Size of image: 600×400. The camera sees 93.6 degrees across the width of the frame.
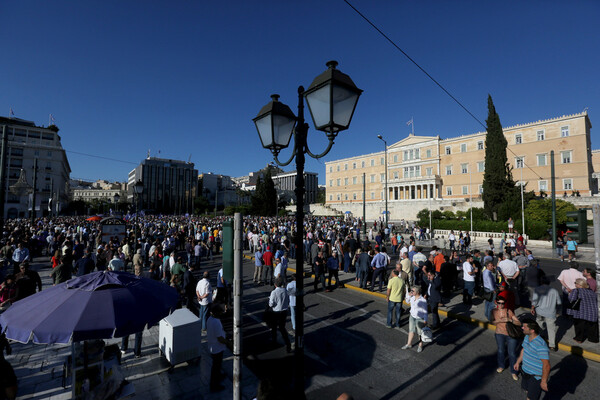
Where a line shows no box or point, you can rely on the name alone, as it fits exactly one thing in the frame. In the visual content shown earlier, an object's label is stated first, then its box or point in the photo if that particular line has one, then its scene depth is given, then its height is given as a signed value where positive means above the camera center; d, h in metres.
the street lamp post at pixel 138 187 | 13.57 +1.22
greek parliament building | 44.59 +9.25
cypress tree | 38.16 +6.00
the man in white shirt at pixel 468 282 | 9.47 -2.26
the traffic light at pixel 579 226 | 5.63 -0.22
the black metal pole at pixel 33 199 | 17.92 +0.80
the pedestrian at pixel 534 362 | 4.28 -2.26
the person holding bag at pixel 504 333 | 5.35 -2.32
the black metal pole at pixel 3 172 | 6.51 +0.93
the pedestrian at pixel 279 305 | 6.75 -2.22
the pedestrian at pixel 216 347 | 5.01 -2.41
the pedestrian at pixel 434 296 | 7.35 -2.15
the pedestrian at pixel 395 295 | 7.51 -2.18
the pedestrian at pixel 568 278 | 7.84 -1.80
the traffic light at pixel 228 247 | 3.21 -0.40
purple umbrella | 3.17 -1.22
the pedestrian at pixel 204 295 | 7.40 -2.18
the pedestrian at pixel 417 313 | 6.45 -2.28
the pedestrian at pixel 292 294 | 7.28 -2.11
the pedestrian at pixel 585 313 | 6.61 -2.31
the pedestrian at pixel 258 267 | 12.31 -2.43
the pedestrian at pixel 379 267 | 11.27 -2.13
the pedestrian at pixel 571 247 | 17.22 -1.96
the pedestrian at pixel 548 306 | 6.42 -2.09
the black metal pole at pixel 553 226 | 17.62 -0.74
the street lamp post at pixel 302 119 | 3.24 +1.19
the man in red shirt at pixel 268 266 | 11.92 -2.25
